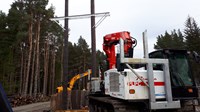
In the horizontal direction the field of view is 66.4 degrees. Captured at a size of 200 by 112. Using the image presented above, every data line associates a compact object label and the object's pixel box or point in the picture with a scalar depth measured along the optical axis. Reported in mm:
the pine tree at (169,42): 40944
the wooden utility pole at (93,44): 9280
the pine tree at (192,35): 28432
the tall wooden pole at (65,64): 8666
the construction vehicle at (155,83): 4173
